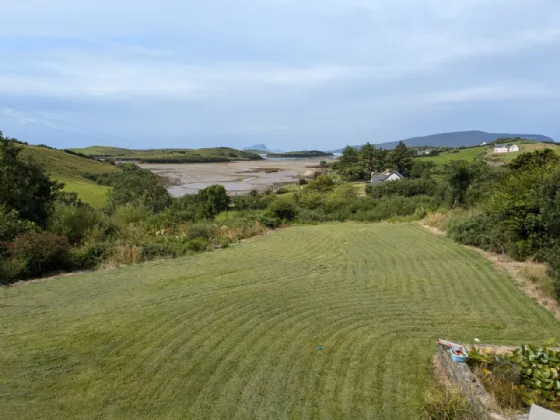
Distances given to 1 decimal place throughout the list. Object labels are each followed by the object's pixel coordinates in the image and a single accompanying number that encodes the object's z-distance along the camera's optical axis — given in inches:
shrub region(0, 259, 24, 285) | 376.8
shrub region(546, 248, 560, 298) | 306.8
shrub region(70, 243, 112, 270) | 449.4
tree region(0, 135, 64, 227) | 561.3
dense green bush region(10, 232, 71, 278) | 400.8
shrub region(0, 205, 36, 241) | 444.8
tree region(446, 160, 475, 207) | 896.9
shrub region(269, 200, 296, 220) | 922.7
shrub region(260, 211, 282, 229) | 813.2
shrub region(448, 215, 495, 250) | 513.0
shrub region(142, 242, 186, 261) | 502.9
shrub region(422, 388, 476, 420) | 165.9
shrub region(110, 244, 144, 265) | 469.1
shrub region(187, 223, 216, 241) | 619.0
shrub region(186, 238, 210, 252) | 554.6
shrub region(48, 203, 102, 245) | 534.3
